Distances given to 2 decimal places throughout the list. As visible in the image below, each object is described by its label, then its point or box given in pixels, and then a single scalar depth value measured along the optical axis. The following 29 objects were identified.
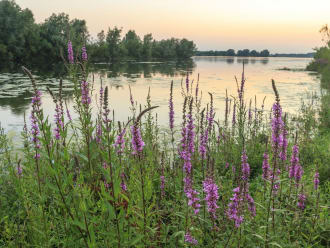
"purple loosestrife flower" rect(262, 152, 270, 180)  3.10
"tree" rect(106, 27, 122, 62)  84.75
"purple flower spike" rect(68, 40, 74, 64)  4.05
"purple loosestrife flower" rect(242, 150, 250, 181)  3.14
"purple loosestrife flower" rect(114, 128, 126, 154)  2.88
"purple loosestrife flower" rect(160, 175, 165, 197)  4.19
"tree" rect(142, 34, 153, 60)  101.06
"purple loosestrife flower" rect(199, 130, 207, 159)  3.69
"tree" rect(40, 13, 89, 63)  58.22
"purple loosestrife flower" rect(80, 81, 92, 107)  3.29
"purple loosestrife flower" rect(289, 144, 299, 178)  3.72
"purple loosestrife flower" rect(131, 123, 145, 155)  2.26
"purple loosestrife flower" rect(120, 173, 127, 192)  3.33
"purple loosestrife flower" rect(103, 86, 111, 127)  2.28
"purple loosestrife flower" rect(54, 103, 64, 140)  3.32
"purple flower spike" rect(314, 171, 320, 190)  3.90
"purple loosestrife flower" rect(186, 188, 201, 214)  2.62
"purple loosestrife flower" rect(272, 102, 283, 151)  2.72
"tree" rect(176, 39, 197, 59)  116.75
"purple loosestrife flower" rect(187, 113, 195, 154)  3.25
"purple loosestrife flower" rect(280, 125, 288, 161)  3.46
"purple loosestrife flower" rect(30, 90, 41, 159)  2.63
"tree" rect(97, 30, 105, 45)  93.94
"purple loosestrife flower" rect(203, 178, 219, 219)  2.38
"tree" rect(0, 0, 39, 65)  50.65
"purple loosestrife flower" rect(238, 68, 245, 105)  6.05
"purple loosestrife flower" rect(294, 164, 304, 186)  3.72
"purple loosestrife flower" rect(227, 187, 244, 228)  2.40
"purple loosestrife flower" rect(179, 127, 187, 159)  3.25
